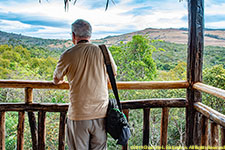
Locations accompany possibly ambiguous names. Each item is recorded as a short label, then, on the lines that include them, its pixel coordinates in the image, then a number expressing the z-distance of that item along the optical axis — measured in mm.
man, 1564
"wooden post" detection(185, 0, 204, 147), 2297
